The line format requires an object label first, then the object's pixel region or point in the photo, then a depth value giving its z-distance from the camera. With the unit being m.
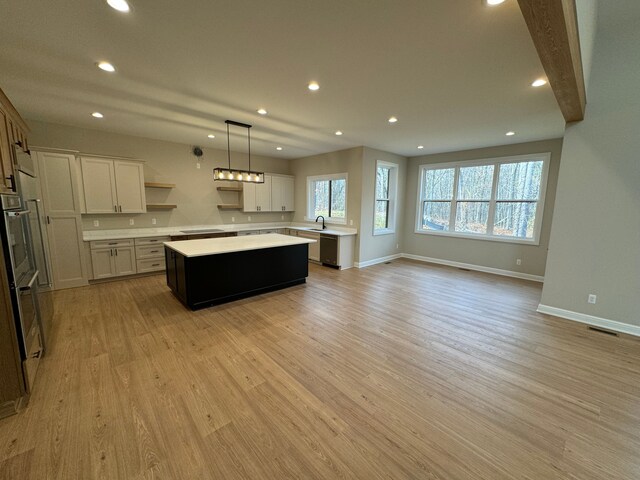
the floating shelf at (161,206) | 5.17
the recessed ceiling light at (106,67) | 2.37
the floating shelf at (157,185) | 5.00
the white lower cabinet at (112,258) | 4.39
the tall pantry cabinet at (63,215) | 3.89
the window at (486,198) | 5.13
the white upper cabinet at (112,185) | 4.45
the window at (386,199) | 6.48
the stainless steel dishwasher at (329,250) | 5.81
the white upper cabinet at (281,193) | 6.97
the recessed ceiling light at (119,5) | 1.62
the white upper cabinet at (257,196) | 6.38
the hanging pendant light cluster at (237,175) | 3.86
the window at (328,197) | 6.39
